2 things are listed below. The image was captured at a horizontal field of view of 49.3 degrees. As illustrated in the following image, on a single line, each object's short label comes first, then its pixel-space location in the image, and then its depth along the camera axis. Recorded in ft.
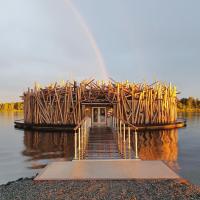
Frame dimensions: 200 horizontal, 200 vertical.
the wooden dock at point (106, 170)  20.91
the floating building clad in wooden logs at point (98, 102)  78.15
